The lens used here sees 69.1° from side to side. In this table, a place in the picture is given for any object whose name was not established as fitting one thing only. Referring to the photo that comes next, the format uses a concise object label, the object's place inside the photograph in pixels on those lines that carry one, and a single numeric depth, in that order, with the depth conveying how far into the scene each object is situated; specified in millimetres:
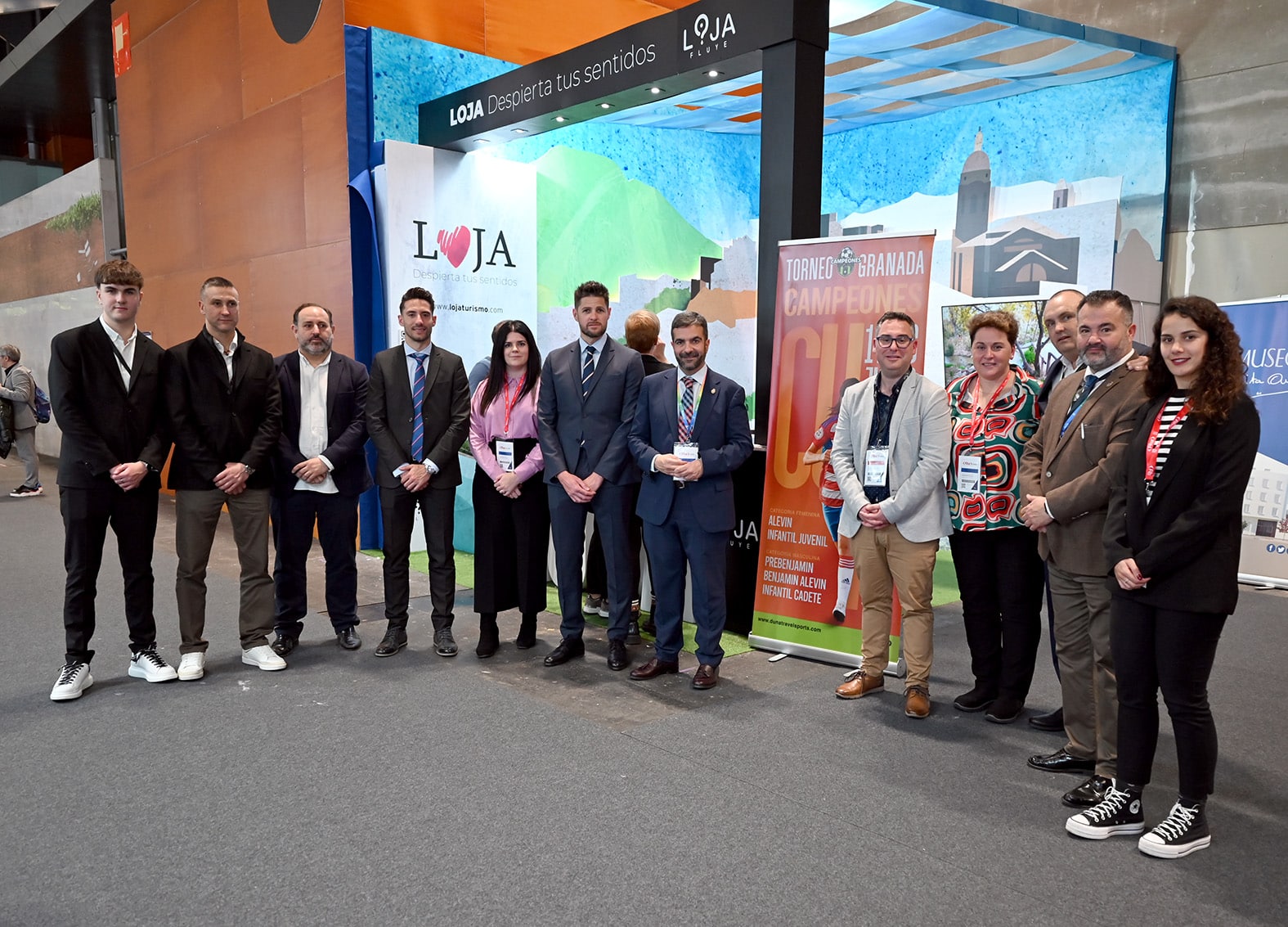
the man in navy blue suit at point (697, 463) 3789
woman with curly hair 2377
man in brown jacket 2820
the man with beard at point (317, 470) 4215
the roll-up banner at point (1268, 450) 5617
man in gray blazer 3449
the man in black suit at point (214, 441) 3920
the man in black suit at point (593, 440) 3982
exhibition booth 4230
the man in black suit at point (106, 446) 3629
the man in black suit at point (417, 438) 4250
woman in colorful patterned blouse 3383
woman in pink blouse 4176
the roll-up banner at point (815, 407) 3979
